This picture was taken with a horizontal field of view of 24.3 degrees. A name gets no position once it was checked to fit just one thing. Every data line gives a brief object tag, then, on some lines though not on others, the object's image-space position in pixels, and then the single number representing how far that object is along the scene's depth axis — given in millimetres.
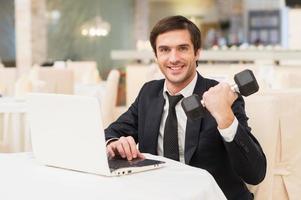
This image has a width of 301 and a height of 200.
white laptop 1897
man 2176
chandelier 13969
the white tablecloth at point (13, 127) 4462
